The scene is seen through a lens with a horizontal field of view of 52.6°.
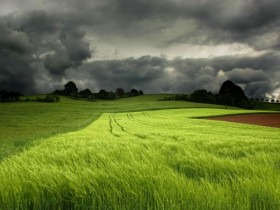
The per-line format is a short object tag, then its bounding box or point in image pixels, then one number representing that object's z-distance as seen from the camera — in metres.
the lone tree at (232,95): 122.44
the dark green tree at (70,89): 157.00
